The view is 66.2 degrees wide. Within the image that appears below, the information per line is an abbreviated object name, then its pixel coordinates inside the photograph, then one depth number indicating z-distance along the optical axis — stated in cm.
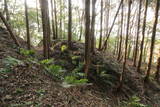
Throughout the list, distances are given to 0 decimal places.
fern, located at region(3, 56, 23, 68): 405
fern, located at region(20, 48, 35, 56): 604
